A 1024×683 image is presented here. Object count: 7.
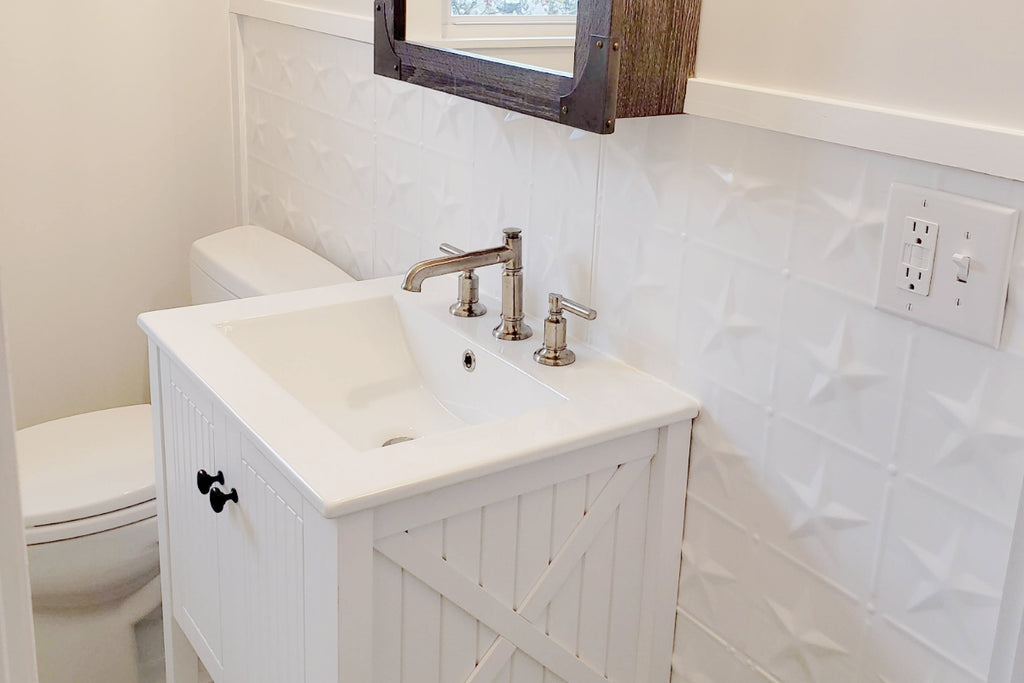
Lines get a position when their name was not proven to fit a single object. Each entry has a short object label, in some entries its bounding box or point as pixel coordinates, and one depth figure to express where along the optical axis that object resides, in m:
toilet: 1.78
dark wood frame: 1.12
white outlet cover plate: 0.91
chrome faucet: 1.37
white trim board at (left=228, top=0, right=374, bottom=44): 1.77
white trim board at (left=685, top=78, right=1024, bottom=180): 0.89
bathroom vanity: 1.11
